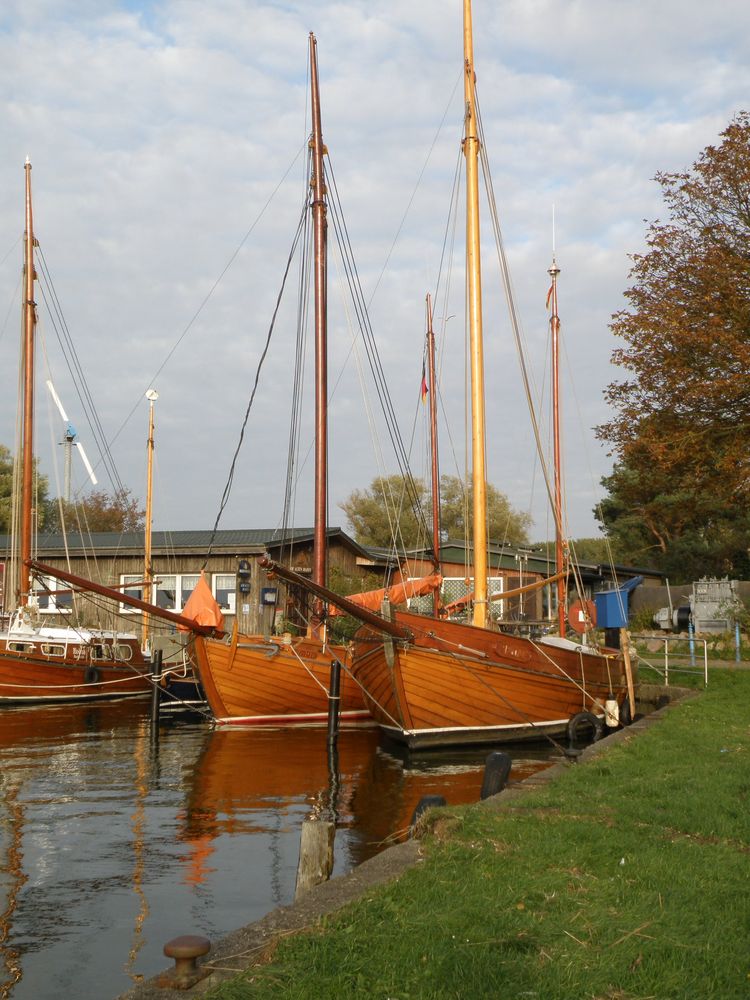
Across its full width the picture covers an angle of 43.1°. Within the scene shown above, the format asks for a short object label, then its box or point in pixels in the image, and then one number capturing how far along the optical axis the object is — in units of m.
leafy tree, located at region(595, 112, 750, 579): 21.61
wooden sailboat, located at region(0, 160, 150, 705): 26.25
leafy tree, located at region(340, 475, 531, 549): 62.09
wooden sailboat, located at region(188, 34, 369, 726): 20.33
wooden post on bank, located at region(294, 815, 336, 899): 6.85
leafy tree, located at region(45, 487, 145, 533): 68.25
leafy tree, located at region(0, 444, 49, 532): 57.19
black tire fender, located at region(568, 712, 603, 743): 17.62
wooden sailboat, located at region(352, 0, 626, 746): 16.36
